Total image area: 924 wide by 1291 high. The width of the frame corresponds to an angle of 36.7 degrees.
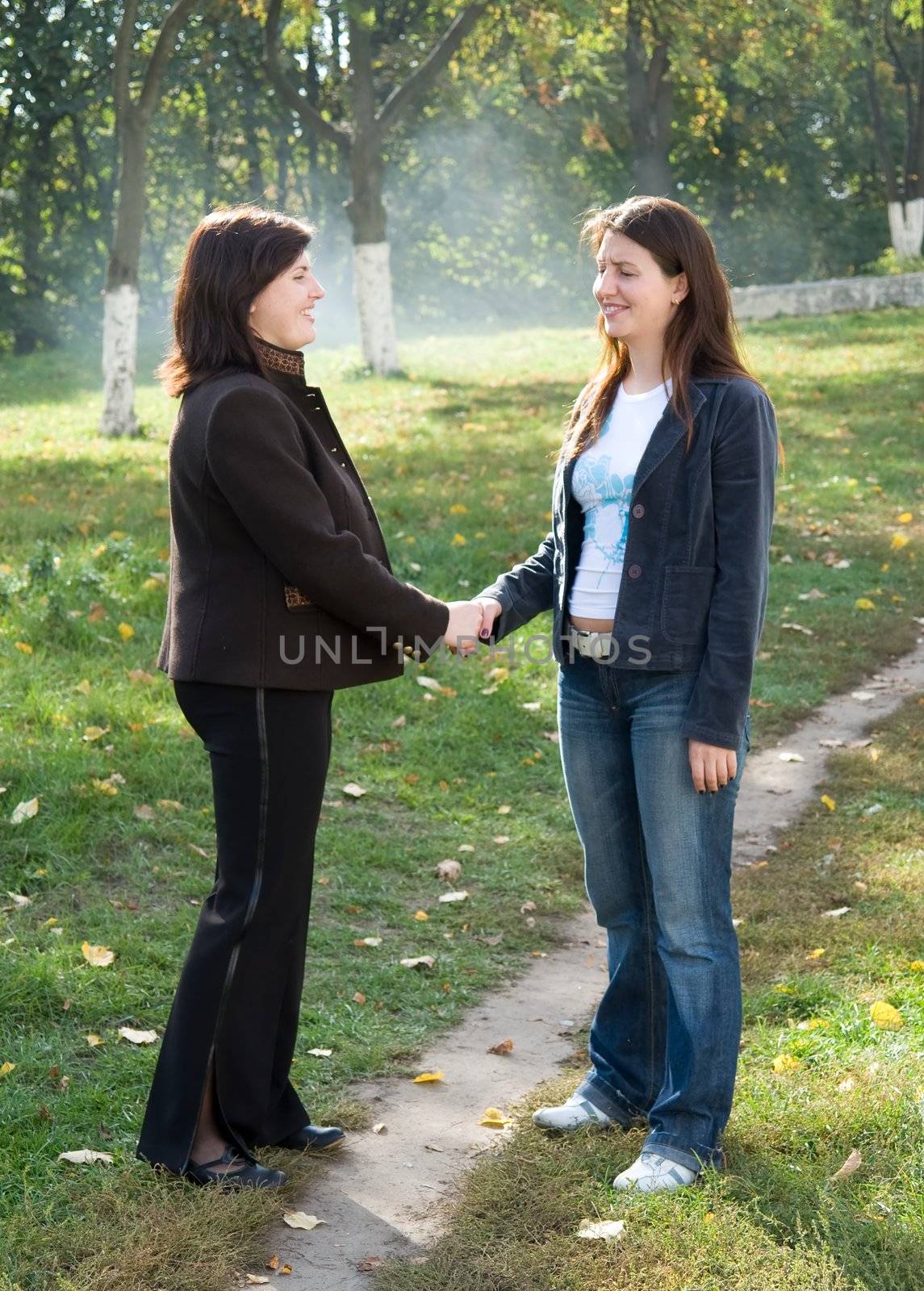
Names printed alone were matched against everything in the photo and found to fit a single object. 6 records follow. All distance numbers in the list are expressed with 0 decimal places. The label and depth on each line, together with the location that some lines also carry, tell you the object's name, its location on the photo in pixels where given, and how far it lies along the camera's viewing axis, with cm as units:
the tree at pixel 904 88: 2775
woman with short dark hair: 304
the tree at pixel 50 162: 2769
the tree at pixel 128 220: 1414
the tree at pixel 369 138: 1852
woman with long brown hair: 309
